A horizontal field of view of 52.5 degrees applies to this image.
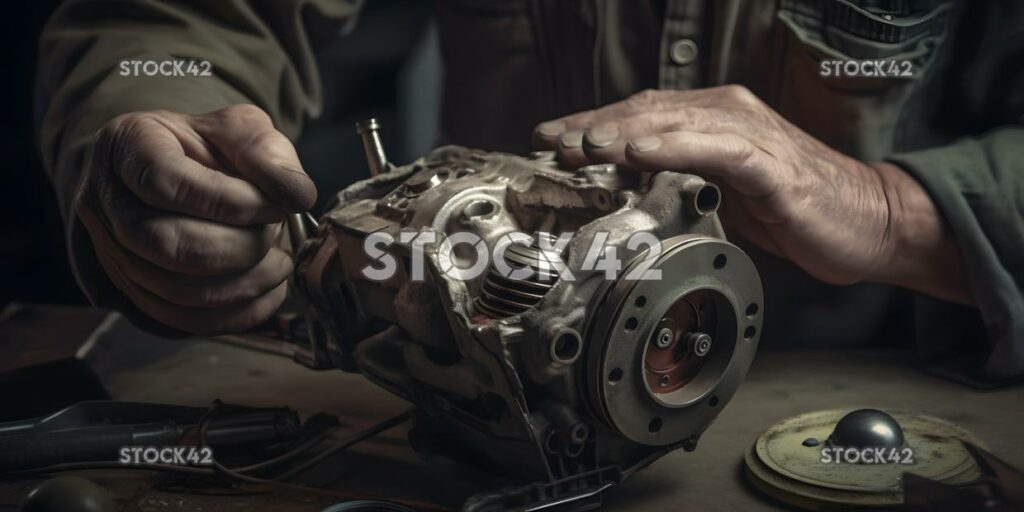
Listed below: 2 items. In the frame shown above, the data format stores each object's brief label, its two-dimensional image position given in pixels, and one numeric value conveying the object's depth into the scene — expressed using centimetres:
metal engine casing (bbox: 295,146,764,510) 87
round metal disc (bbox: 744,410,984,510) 93
